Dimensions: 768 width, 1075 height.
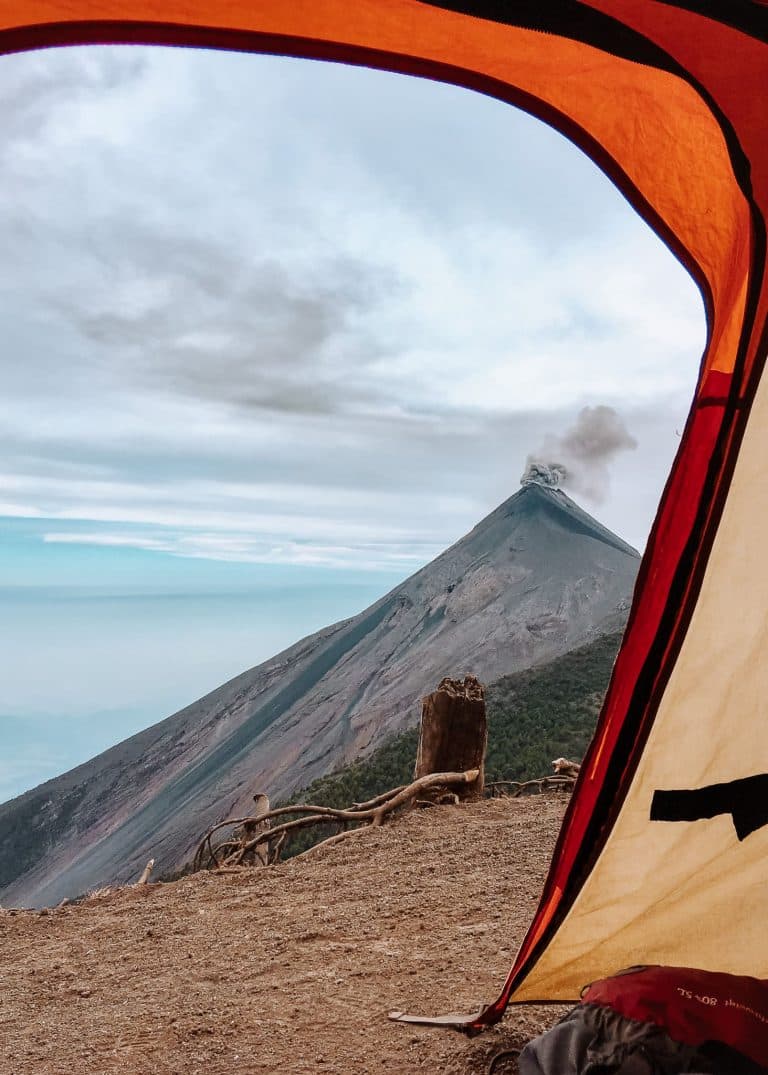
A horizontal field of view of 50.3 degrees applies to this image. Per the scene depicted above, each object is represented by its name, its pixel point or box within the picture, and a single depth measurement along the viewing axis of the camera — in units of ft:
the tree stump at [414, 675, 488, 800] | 18.26
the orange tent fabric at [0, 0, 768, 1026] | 4.62
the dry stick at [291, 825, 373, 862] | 15.34
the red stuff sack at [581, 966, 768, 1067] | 5.50
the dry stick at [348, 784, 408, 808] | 18.16
